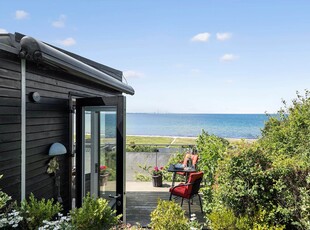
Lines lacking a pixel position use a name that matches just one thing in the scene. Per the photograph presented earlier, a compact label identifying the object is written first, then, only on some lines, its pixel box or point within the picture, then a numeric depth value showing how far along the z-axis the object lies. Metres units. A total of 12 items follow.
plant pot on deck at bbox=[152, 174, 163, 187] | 7.83
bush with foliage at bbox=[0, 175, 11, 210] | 2.64
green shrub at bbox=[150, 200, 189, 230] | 2.88
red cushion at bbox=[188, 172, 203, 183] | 5.39
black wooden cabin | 3.18
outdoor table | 6.82
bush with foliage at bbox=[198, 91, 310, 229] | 3.20
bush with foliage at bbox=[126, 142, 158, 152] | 10.84
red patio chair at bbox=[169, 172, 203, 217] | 5.44
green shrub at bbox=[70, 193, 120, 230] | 2.73
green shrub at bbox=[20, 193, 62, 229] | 2.86
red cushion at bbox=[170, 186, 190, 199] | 5.49
